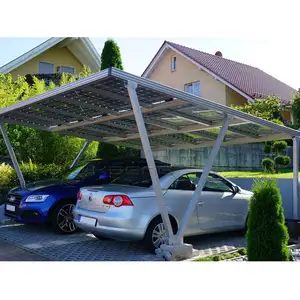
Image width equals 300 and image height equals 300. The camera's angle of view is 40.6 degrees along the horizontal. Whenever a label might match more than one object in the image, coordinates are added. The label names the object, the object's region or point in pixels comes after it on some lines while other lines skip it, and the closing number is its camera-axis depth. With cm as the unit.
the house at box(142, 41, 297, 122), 2530
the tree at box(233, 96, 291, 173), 1623
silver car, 661
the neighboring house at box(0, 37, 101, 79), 2277
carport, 628
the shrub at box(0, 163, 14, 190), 1141
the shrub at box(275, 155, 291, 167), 1623
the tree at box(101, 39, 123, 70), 1597
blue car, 853
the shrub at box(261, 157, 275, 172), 1553
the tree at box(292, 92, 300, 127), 2069
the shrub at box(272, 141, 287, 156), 1630
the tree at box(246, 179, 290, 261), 521
